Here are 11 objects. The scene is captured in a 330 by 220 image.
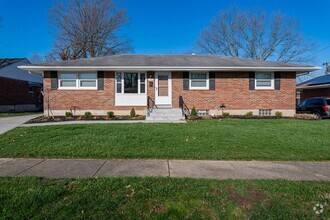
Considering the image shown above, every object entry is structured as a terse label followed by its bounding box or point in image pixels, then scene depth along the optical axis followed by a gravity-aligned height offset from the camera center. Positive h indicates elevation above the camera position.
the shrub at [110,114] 12.42 -0.51
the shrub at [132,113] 12.46 -0.45
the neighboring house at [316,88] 21.58 +2.01
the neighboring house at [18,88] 20.70 +2.03
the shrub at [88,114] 12.17 -0.53
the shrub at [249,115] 12.87 -0.59
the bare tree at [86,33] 30.17 +10.85
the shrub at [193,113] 12.31 -0.44
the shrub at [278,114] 12.98 -0.54
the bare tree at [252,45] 32.97 +9.95
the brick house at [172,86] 12.89 +1.25
